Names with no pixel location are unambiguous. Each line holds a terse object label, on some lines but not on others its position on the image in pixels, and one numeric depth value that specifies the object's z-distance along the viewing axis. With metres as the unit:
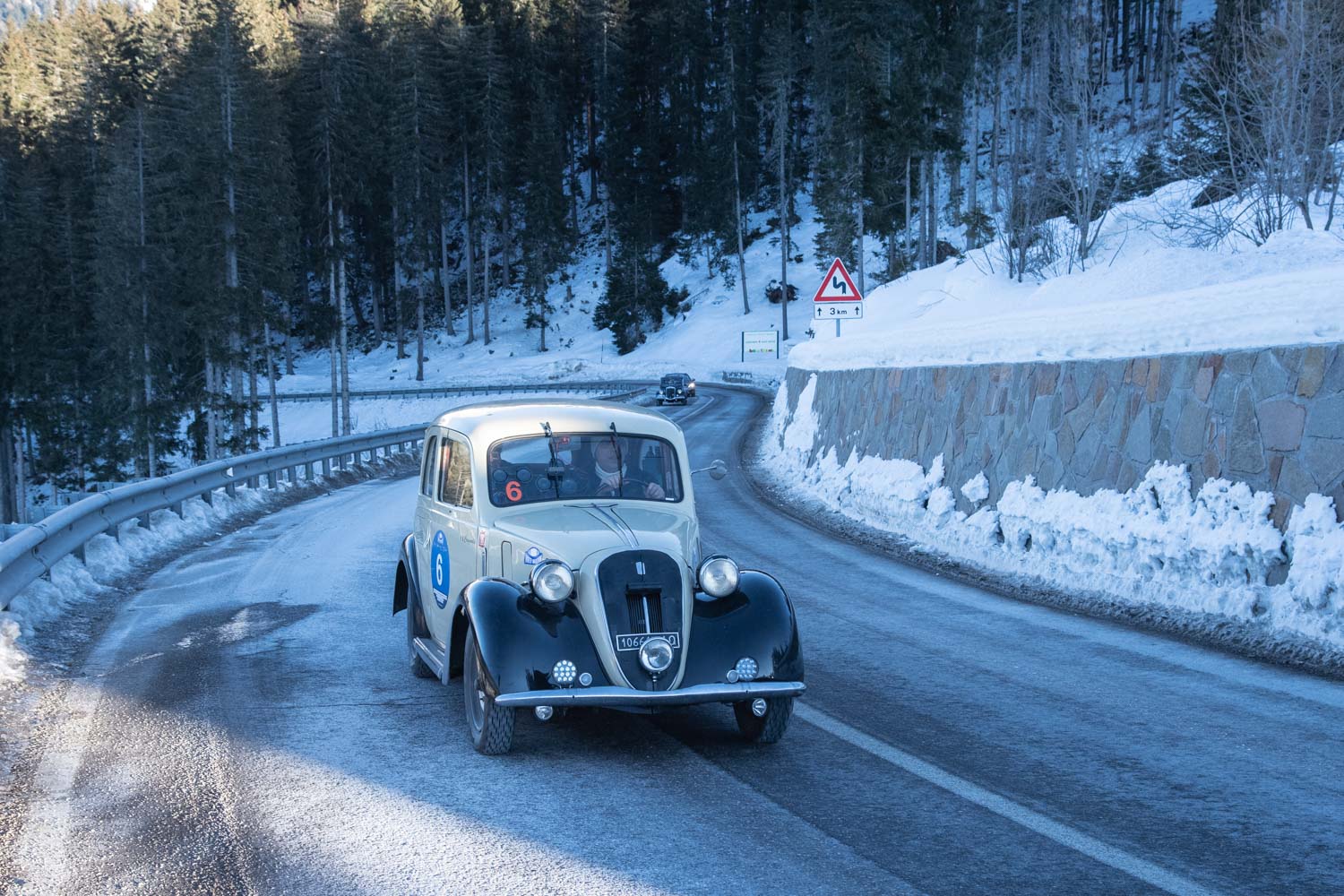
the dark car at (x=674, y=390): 46.72
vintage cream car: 5.87
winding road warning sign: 19.52
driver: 7.21
